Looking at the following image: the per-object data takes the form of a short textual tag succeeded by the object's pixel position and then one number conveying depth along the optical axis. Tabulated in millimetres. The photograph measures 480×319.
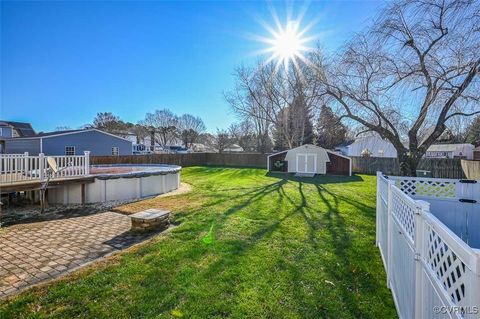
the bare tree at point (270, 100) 25328
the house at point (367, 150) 27891
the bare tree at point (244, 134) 37562
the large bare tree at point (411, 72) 7000
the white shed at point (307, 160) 19791
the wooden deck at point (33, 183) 7004
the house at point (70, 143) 21406
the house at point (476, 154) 19492
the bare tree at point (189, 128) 48625
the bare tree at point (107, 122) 44594
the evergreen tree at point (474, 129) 8309
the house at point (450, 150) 28409
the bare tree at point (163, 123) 50141
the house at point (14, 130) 27438
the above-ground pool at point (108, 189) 8961
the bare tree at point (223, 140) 41750
